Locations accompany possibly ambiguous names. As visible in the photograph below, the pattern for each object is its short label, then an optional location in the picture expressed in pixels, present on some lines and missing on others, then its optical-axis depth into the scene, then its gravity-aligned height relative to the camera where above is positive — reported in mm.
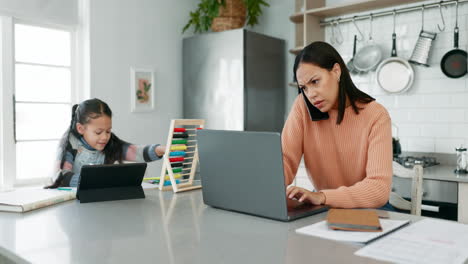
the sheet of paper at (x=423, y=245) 905 -281
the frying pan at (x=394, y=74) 3121 +348
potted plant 3676 +926
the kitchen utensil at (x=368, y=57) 3279 +493
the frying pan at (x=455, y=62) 2878 +399
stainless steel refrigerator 3543 +355
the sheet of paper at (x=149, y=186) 1856 -279
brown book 1090 -258
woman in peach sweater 1472 -56
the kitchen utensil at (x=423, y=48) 2992 +507
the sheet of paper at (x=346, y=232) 1043 -280
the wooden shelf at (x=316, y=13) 3219 +869
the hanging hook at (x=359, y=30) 3430 +724
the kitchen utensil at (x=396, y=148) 3023 -183
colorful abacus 1821 -176
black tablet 1550 -225
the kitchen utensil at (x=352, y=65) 3395 +442
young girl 2164 -110
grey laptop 1244 -162
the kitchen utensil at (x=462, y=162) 2633 -245
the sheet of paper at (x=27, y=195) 1425 -261
